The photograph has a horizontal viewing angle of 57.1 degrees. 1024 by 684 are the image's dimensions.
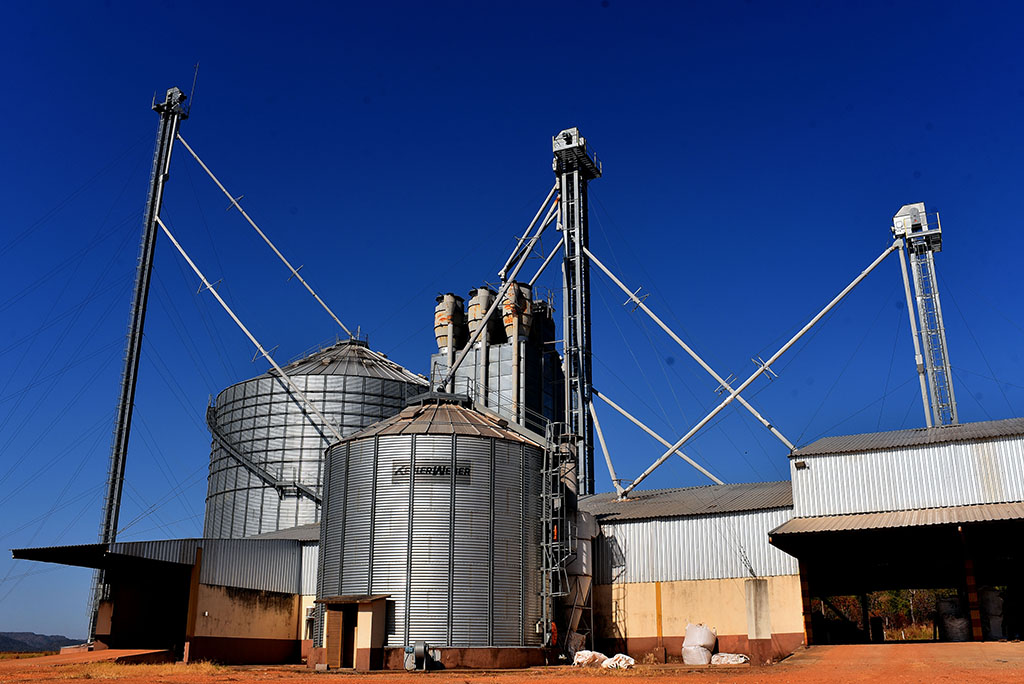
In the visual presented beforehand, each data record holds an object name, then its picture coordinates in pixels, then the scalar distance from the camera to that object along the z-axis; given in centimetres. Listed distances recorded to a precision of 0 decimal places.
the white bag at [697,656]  3940
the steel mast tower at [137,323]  5259
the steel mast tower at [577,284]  5534
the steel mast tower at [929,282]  5109
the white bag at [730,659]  3869
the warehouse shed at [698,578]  3984
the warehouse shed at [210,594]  4388
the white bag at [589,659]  3828
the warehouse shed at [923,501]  3581
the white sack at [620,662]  3612
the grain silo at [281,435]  6259
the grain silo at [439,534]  3797
